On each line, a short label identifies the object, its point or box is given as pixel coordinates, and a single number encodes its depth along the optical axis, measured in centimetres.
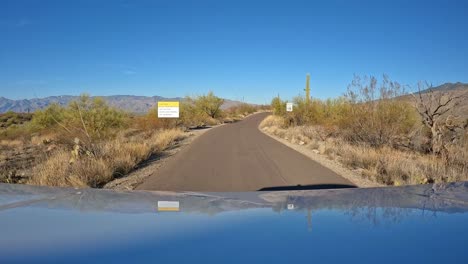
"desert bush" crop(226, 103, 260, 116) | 10231
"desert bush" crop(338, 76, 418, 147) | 1883
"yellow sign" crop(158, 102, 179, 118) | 3706
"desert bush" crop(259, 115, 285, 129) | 4234
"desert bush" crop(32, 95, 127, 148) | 2350
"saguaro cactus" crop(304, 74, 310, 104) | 3932
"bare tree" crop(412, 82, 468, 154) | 1530
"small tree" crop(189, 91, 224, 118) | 6712
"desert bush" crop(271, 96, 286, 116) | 4842
